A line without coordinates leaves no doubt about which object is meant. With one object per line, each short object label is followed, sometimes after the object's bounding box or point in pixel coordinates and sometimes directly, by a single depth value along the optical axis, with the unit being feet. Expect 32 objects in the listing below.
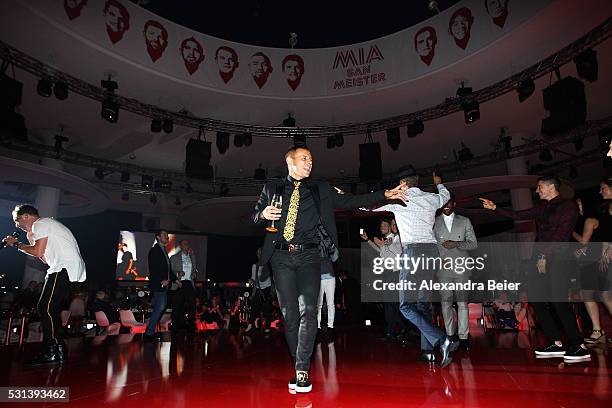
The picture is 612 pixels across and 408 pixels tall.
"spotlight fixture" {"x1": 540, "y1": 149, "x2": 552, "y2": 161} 36.82
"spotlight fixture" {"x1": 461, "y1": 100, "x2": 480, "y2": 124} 28.58
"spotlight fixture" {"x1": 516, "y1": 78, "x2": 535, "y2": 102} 25.77
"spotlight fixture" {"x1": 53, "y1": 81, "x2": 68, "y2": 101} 25.67
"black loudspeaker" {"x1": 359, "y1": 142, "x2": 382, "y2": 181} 34.76
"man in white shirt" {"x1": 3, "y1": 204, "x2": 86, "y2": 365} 12.55
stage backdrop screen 61.11
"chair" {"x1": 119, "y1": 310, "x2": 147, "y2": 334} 28.37
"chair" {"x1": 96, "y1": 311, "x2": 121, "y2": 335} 26.48
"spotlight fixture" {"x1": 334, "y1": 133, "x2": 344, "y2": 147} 34.94
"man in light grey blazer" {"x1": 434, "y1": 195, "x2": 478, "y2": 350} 13.61
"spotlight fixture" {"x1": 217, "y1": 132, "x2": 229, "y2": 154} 34.47
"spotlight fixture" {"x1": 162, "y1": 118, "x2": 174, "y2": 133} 31.00
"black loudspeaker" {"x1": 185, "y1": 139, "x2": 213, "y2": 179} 33.17
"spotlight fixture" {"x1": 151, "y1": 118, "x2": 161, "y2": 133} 31.23
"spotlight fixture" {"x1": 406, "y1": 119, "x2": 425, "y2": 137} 31.76
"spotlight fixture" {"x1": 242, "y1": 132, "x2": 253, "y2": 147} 34.58
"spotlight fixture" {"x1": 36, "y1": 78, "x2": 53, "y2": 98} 25.44
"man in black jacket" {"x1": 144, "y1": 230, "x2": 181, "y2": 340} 20.43
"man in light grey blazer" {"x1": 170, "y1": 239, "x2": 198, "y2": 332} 22.49
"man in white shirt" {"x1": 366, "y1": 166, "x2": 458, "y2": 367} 11.12
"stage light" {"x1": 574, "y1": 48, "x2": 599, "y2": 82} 22.54
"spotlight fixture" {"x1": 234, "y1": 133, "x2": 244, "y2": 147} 34.99
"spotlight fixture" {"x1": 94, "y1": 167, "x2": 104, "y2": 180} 41.88
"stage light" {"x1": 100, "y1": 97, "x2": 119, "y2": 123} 27.58
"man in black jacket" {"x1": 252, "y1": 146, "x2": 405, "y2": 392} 8.55
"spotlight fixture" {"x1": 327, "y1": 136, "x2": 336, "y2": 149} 35.58
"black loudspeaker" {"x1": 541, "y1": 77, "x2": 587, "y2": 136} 23.77
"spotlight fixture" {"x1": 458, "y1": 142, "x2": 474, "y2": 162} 39.86
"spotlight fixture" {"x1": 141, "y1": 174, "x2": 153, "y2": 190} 45.09
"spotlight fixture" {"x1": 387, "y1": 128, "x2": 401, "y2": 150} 33.04
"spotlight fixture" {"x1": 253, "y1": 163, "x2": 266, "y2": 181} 44.73
